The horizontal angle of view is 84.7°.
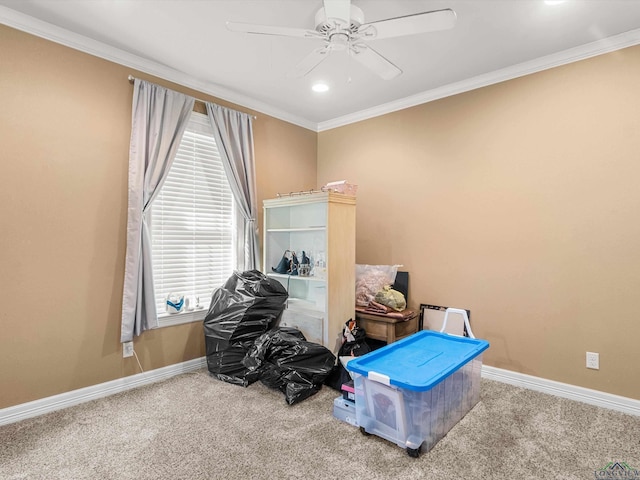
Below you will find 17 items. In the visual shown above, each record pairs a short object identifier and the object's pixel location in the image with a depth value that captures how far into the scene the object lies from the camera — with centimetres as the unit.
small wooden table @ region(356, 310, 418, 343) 327
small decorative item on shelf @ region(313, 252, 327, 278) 340
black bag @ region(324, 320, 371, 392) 282
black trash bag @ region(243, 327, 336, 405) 270
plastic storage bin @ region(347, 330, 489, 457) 199
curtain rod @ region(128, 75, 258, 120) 288
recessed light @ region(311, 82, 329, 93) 337
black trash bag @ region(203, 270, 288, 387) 299
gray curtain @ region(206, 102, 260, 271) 349
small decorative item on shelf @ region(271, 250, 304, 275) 372
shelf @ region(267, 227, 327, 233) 337
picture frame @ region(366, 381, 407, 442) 203
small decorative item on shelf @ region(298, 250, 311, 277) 365
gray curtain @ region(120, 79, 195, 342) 282
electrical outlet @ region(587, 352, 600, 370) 266
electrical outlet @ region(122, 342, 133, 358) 287
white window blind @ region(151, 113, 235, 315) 316
